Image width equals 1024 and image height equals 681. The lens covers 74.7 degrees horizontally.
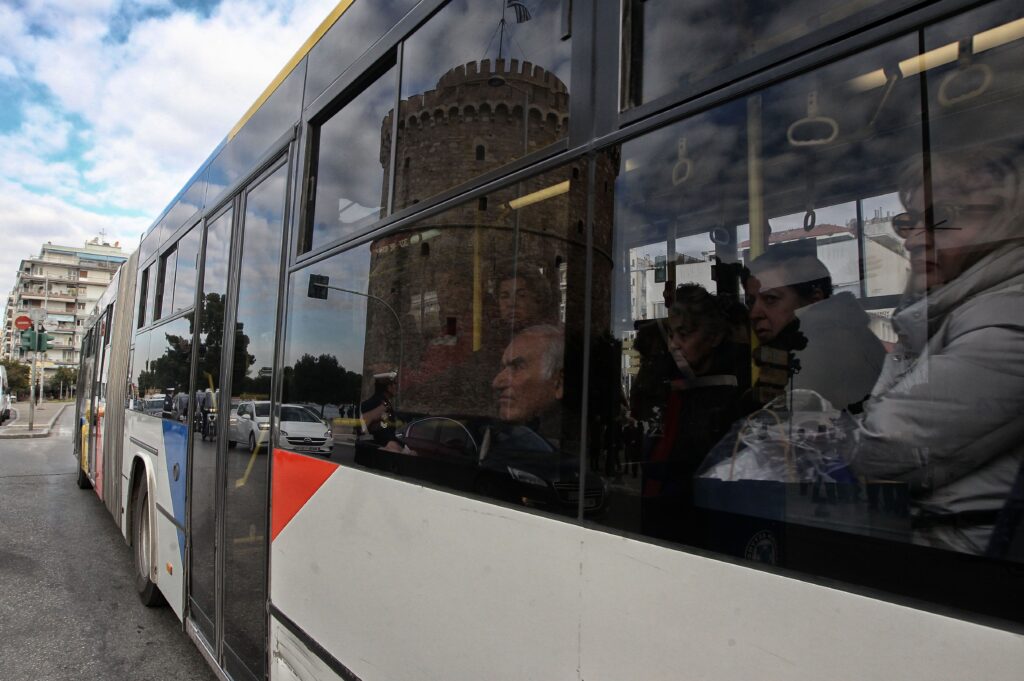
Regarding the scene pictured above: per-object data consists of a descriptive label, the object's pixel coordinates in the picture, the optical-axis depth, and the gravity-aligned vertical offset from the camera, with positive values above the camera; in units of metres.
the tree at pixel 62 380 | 81.12 +0.11
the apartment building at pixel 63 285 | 101.50 +14.86
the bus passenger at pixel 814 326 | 1.19 +0.15
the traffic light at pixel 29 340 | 20.67 +1.22
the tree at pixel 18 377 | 68.00 +0.31
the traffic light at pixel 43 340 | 20.91 +1.25
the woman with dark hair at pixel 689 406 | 1.37 -0.01
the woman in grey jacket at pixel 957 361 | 1.00 +0.08
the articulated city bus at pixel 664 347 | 1.06 +0.12
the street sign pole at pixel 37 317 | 21.86 +2.08
